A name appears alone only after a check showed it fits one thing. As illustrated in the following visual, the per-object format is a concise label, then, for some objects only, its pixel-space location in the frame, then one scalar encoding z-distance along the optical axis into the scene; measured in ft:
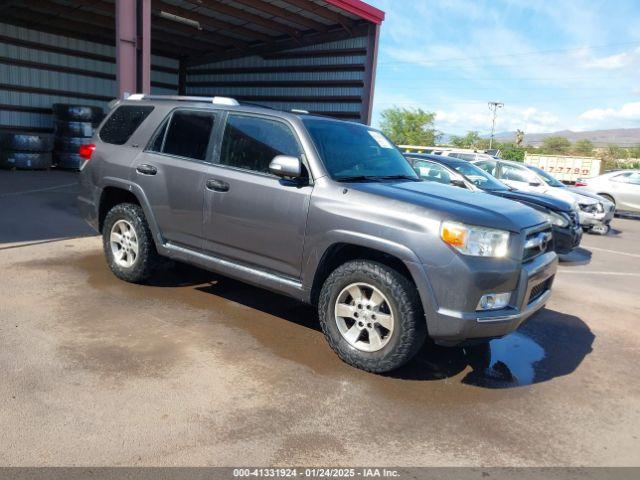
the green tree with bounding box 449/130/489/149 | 264.91
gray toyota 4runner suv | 11.82
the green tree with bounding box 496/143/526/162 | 157.48
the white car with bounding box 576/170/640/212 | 53.06
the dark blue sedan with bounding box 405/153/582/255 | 27.40
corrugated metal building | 53.01
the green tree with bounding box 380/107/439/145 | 249.14
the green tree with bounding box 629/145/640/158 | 238.27
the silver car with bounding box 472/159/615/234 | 38.83
